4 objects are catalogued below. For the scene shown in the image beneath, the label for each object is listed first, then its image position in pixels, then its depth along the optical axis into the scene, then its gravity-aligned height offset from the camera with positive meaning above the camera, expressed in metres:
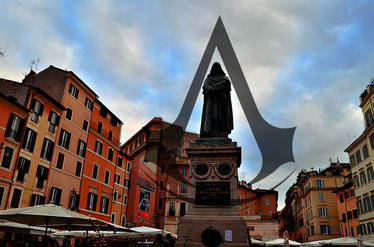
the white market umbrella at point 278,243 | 21.58 -0.73
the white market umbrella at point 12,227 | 15.26 -0.25
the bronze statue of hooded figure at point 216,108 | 13.13 +5.37
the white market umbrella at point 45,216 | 8.48 +0.21
